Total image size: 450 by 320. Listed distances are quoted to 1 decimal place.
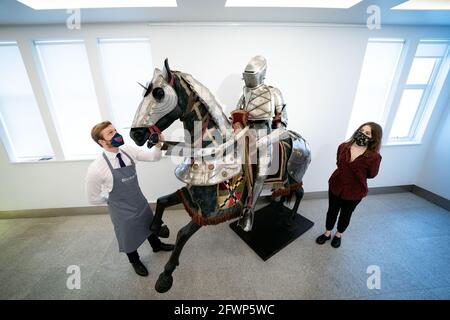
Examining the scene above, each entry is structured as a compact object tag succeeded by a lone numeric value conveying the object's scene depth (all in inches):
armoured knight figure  57.4
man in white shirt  53.7
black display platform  76.6
